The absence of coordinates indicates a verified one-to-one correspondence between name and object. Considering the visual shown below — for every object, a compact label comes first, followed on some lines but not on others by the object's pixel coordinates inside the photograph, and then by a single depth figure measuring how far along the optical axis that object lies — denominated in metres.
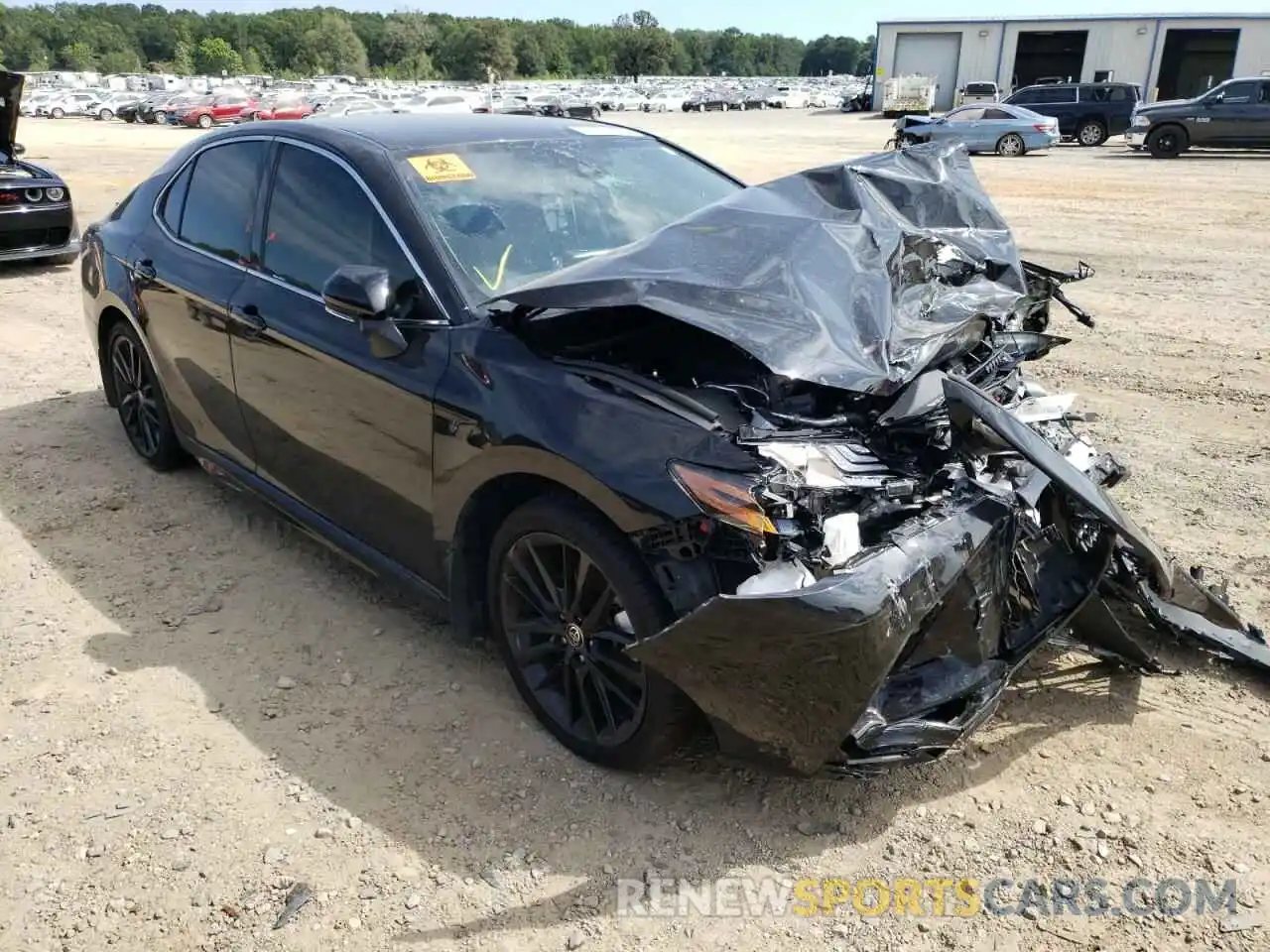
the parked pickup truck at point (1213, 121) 23.03
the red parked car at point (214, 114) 44.56
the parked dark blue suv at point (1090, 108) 30.09
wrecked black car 2.48
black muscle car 10.27
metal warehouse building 49.69
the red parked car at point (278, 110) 41.16
